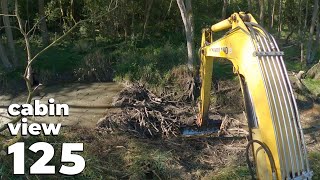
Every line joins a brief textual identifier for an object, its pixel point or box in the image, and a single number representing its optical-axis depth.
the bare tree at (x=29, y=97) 3.53
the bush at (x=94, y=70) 6.53
